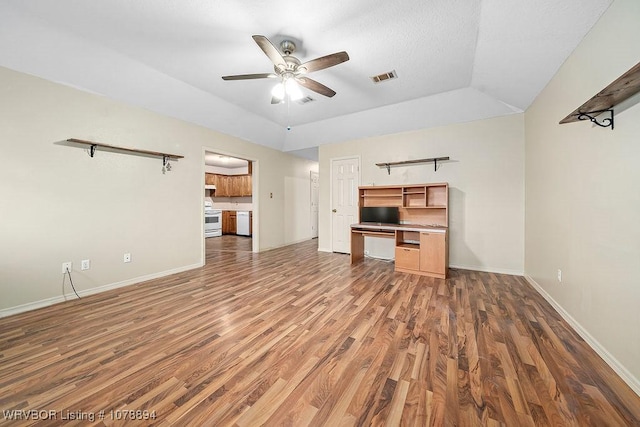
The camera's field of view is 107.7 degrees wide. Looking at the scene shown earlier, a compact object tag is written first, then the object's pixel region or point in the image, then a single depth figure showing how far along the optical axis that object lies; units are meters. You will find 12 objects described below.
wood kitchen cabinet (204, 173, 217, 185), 8.37
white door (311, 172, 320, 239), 7.68
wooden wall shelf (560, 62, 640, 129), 1.33
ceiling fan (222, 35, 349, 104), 2.21
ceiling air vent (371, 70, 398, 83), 3.25
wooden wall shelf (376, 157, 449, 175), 4.35
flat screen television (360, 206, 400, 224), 4.60
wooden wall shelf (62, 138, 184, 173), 2.89
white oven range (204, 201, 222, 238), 7.76
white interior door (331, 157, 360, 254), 5.40
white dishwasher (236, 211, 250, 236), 8.18
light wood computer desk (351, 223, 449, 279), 3.70
